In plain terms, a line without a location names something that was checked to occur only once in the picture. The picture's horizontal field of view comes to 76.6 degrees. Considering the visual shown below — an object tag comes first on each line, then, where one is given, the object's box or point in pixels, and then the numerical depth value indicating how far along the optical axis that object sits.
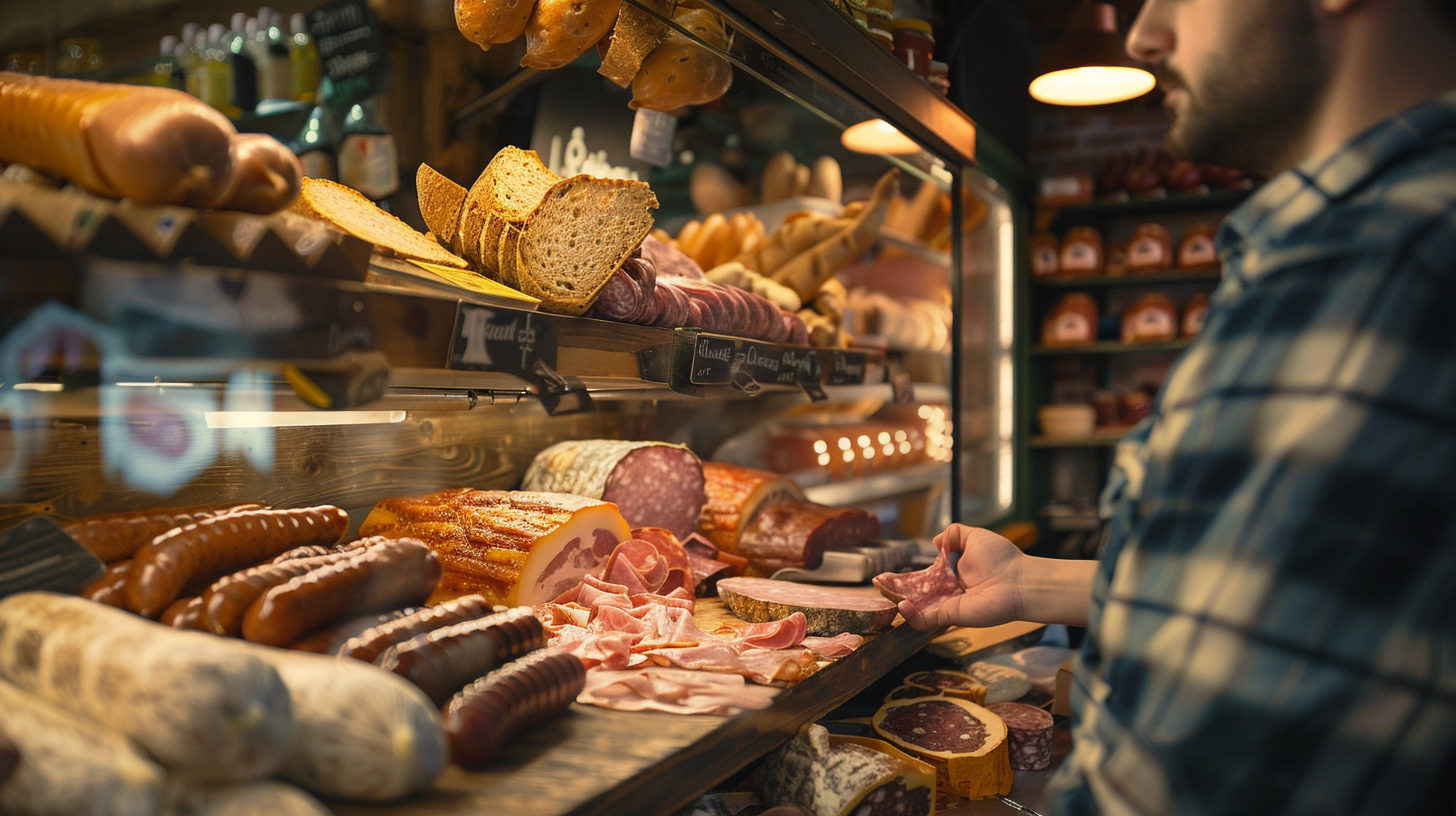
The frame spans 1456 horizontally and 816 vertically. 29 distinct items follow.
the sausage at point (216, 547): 1.32
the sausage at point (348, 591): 1.27
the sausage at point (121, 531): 1.39
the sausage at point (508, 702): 1.22
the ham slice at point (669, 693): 1.54
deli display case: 1.05
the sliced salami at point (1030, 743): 2.36
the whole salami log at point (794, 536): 2.61
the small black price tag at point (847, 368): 2.86
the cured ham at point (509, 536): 1.96
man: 0.82
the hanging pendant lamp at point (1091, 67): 3.96
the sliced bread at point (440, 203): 2.00
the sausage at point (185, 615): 1.29
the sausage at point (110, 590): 1.31
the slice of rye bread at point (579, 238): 1.76
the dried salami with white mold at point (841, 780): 1.83
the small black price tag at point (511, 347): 1.40
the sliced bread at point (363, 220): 1.63
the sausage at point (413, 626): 1.29
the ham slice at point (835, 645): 1.96
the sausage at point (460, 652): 1.25
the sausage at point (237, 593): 1.29
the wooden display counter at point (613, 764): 1.15
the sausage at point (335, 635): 1.30
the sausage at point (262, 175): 1.15
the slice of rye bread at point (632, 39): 2.07
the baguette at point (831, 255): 3.26
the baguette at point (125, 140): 1.03
